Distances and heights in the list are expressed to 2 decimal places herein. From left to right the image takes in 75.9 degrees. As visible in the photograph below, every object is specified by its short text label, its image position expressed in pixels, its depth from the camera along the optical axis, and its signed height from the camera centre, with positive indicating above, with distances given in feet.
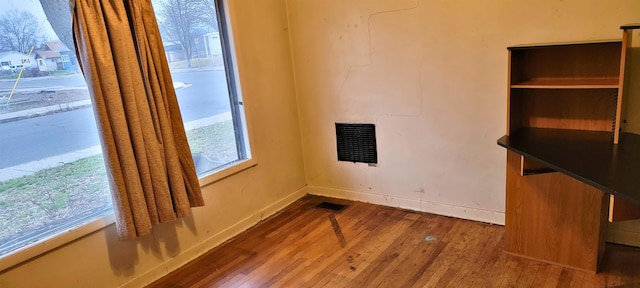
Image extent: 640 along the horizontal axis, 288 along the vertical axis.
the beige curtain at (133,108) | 6.77 -0.75
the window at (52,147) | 6.58 -1.24
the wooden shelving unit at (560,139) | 6.97 -1.95
